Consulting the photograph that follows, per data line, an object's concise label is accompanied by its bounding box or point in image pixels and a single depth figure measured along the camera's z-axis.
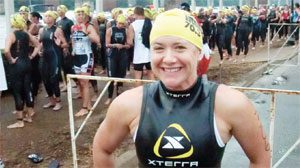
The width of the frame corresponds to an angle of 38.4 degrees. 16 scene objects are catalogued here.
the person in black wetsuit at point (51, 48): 7.44
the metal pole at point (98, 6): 13.54
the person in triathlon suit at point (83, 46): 7.34
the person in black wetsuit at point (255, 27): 17.32
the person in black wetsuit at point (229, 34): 14.04
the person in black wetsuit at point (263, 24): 19.25
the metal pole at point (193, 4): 21.71
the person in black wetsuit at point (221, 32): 14.01
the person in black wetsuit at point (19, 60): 6.52
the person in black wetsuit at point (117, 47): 7.75
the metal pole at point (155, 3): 15.83
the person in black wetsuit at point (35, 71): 7.91
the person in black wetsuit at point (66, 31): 8.20
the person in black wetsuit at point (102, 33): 11.09
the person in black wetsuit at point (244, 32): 14.18
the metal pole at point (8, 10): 9.11
